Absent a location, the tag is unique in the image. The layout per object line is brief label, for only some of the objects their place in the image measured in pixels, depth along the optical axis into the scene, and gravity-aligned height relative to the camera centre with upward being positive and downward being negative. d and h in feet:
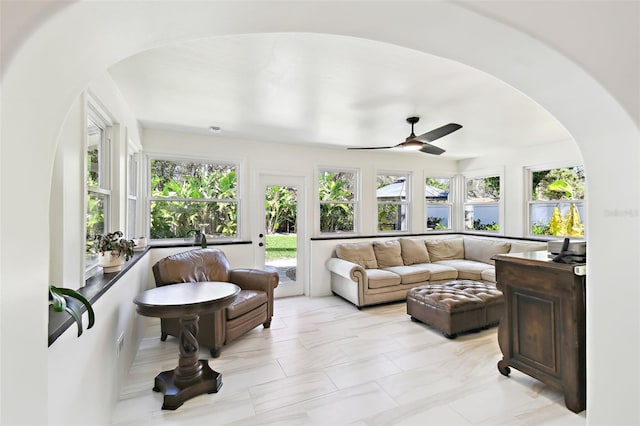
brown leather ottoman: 10.69 -3.45
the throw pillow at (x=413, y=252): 17.22 -2.16
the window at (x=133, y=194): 11.73 +0.86
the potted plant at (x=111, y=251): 6.77 -0.79
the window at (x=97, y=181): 6.84 +0.88
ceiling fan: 9.77 +2.68
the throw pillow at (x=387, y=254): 16.37 -2.16
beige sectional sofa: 14.21 -2.70
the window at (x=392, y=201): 18.63 +0.85
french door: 15.44 -0.83
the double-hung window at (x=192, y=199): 13.65 +0.75
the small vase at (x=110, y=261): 6.84 -1.03
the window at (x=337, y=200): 17.03 +0.83
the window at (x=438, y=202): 20.15 +0.81
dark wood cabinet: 6.66 -2.61
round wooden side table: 7.06 -3.04
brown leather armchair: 9.49 -2.88
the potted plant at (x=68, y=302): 3.43 -1.02
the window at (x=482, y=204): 18.69 +0.61
